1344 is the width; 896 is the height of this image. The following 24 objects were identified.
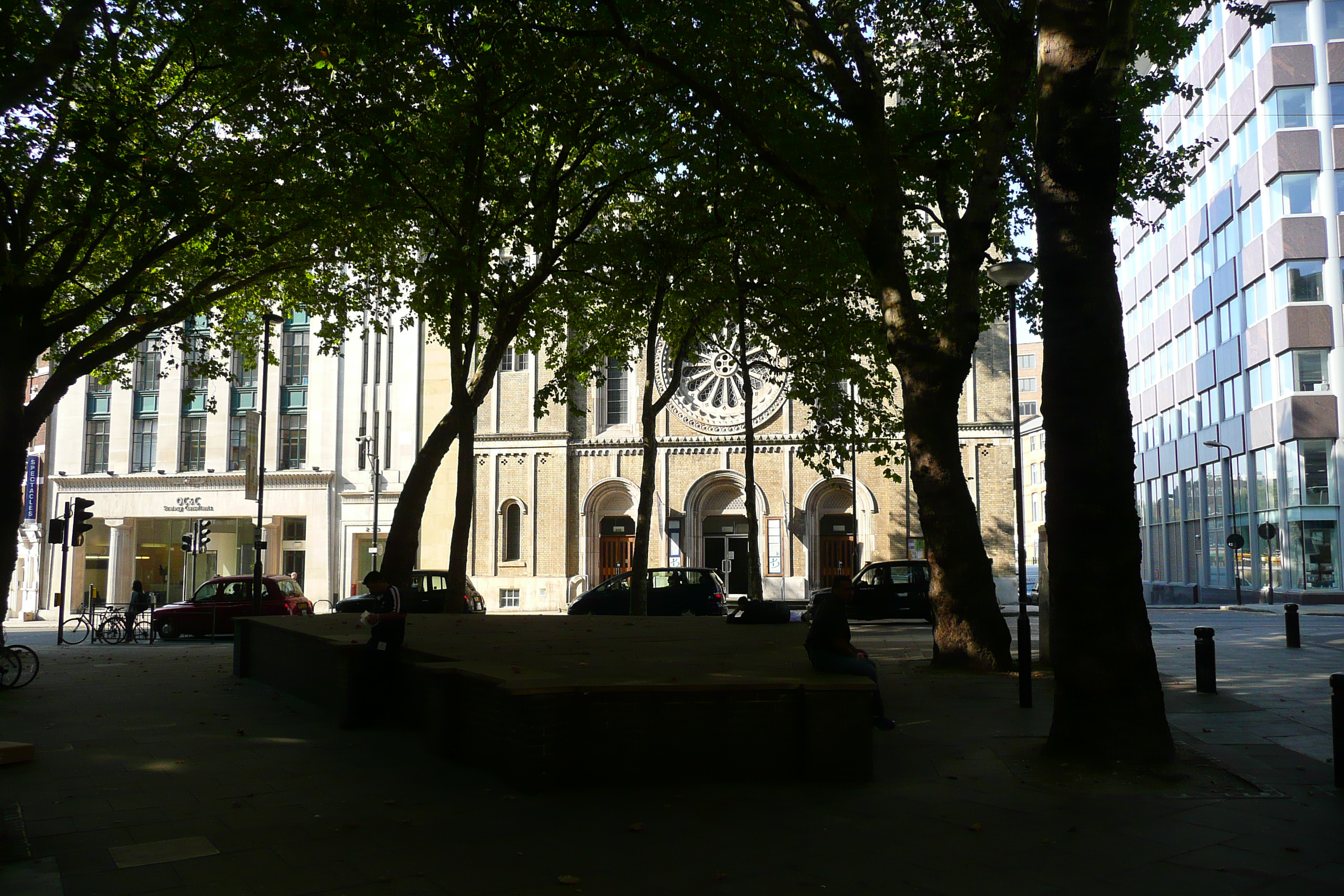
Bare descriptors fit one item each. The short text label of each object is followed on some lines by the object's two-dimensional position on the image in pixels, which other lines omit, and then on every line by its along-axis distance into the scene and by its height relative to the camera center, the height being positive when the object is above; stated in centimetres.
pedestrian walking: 2539 -130
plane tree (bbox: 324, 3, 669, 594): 1439 +643
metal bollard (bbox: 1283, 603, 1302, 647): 1800 -144
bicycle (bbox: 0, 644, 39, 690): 1377 -148
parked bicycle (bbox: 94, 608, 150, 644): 2509 -184
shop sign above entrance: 4469 +212
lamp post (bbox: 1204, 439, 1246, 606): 3688 +40
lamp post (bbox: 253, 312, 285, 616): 2431 +250
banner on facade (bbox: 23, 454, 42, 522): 4384 +272
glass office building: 3459 +879
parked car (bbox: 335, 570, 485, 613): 2611 -113
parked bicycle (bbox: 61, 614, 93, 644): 2669 -214
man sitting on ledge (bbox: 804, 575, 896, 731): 877 -78
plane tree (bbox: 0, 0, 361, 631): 1204 +557
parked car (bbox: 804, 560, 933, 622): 2614 -116
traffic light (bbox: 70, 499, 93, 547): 2325 +72
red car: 2619 -136
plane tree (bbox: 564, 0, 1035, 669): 1287 +547
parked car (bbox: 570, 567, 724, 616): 2656 -118
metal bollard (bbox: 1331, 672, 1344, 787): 720 -121
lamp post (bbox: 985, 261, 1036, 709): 1067 +111
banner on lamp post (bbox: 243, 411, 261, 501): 3888 +370
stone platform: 709 -120
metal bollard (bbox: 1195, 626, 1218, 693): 1216 -139
